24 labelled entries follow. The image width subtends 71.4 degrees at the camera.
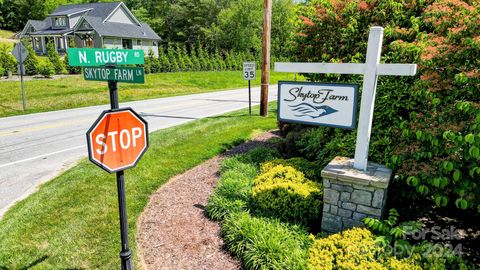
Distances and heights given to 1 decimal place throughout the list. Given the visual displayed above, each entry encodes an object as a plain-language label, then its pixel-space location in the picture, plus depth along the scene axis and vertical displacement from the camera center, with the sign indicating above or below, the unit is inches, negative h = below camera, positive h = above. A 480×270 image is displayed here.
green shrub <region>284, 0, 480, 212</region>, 145.9 -14.3
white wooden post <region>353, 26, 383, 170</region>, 167.2 -19.2
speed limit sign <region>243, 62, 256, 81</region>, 538.1 -23.2
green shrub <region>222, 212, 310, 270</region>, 151.6 -89.0
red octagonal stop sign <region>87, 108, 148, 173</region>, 117.7 -31.3
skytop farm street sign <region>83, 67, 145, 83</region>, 123.7 -7.4
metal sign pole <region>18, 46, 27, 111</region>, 561.1 -23.0
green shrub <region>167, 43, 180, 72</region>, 1413.6 -29.8
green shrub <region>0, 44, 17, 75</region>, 1000.2 -31.8
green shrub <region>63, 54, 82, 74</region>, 1149.2 -58.9
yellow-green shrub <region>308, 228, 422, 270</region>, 138.1 -82.9
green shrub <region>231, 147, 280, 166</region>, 287.3 -85.7
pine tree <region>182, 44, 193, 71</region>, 1483.6 -30.2
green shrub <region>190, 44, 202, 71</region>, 1521.9 -34.7
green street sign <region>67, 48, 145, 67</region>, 119.0 -1.3
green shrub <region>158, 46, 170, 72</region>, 1375.5 -32.0
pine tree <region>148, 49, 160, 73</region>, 1349.7 -38.0
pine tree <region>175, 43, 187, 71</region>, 1453.0 -30.2
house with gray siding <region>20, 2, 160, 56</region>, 1537.9 +113.1
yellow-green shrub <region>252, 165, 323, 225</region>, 189.6 -80.8
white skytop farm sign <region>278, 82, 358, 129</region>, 179.0 -25.0
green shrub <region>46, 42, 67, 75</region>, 1091.3 -28.2
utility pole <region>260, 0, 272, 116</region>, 474.9 +1.0
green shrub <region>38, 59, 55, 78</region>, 1034.7 -51.4
